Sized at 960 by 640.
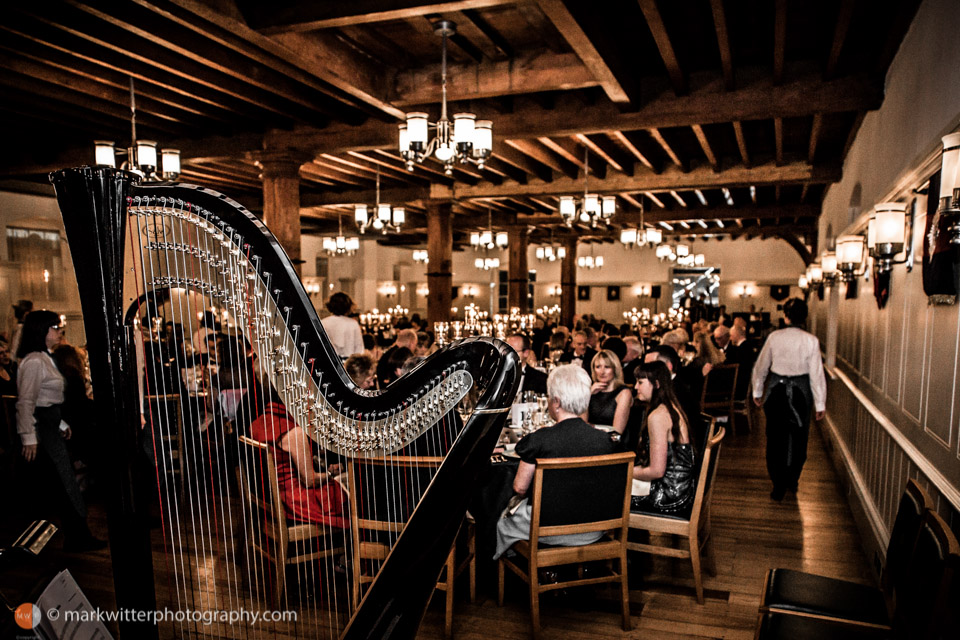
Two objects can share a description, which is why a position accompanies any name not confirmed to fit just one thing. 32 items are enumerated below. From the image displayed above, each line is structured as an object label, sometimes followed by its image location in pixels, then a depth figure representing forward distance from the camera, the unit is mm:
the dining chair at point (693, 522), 3315
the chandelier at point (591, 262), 17459
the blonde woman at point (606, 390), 4555
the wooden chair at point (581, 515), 2916
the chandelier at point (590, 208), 7273
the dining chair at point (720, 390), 7105
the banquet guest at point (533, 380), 5699
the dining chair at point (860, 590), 2262
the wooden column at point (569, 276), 16188
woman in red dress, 3201
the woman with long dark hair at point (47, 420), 3889
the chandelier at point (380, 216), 7977
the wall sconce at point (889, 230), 3164
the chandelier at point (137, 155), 4844
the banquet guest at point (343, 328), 6523
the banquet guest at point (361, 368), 4109
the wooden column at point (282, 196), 6309
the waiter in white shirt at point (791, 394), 5062
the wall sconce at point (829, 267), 6652
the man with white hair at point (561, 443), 3064
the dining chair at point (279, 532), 2969
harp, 1156
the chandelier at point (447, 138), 4117
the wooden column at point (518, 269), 13899
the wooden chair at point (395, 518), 2672
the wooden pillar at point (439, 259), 10008
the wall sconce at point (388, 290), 20625
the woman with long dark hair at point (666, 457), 3449
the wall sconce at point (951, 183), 2061
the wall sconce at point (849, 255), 4613
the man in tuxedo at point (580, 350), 7052
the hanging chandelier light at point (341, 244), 11570
